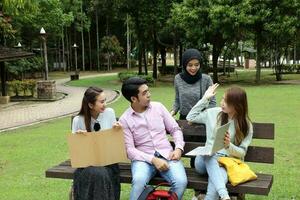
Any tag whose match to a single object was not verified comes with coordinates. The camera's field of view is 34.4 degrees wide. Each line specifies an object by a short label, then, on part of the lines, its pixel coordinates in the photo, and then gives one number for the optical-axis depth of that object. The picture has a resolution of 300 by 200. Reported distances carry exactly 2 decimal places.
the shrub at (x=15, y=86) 25.88
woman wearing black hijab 5.34
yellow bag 4.52
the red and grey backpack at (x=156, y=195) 4.46
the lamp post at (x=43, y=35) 23.97
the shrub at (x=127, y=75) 29.48
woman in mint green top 4.51
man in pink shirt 4.82
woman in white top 4.64
